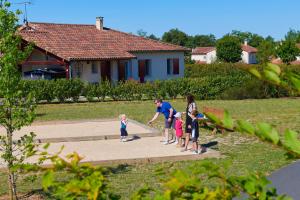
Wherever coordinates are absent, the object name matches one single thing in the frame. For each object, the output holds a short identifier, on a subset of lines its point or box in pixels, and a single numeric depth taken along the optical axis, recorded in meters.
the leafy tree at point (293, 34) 119.12
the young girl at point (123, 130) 16.01
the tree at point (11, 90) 9.26
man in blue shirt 15.70
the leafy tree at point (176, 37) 131.57
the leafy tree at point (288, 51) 73.12
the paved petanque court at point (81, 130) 17.41
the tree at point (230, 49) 81.75
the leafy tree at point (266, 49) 75.16
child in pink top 14.92
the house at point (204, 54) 102.85
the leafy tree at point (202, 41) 137.88
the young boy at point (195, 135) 13.97
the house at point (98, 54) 38.91
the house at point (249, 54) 98.20
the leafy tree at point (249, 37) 125.13
